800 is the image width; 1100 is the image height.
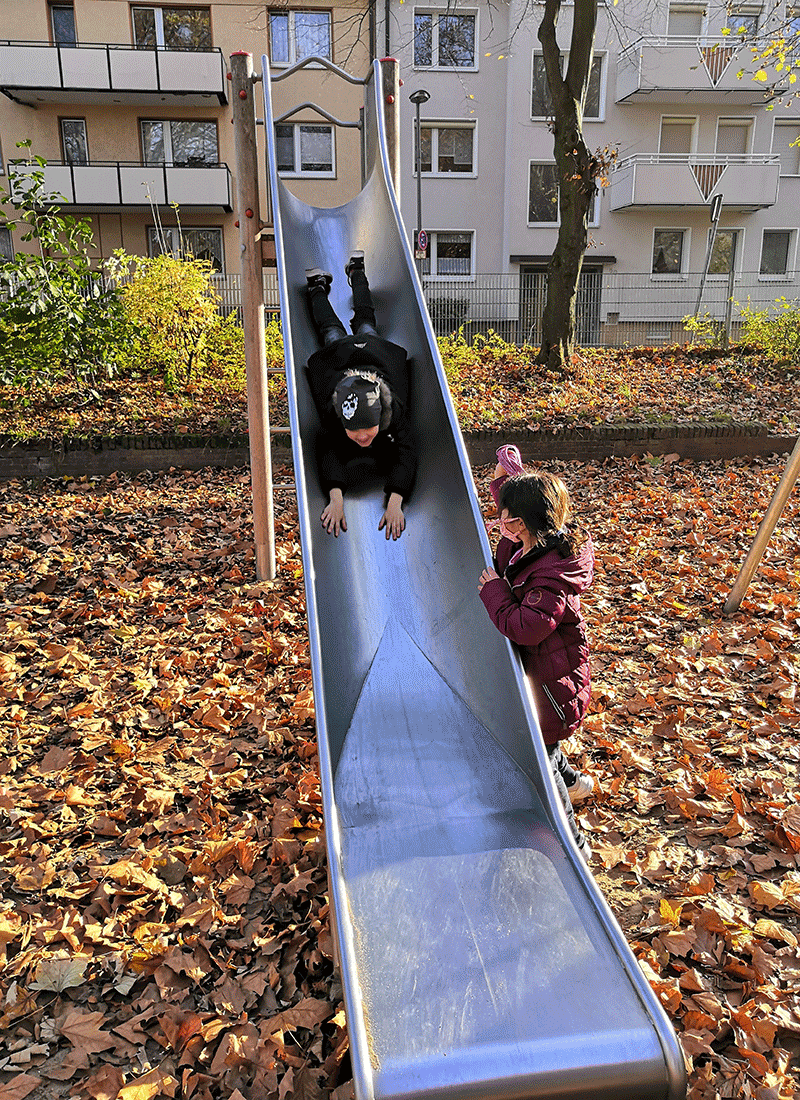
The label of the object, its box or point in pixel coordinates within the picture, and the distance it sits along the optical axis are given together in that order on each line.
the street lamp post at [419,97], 14.67
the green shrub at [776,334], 12.18
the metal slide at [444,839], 1.73
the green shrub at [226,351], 9.97
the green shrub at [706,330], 13.11
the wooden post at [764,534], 4.52
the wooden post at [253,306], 4.71
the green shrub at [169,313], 9.29
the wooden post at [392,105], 5.36
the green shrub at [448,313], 17.66
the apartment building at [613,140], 20.80
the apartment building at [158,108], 18.98
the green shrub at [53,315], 8.35
